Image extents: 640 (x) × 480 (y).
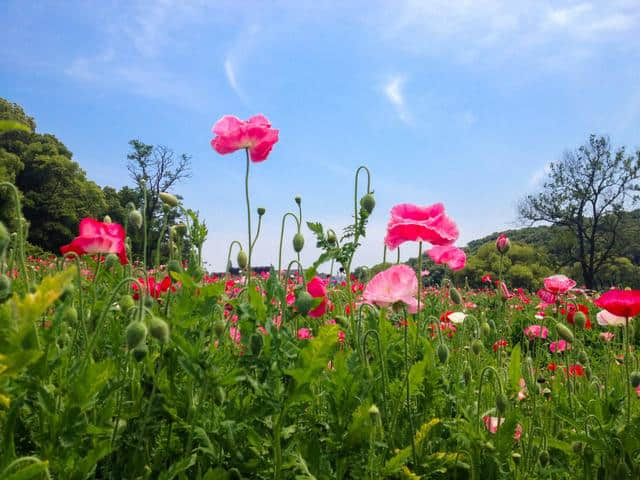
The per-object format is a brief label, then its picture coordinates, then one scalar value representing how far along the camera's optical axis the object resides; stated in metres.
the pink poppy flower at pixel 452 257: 0.72
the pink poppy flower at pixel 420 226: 0.56
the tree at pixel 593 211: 25.24
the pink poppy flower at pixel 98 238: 0.54
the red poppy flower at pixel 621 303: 0.59
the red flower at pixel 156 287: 0.69
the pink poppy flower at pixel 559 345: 1.06
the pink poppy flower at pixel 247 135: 0.63
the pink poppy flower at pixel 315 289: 0.60
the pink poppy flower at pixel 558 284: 0.88
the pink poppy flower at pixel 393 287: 0.53
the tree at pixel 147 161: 26.53
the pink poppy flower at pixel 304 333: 0.89
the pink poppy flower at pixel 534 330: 1.16
